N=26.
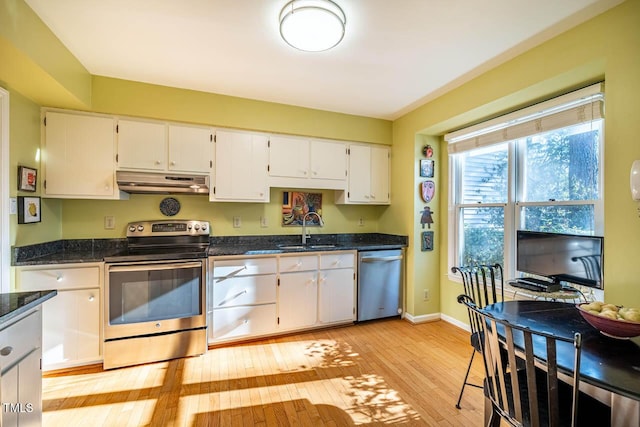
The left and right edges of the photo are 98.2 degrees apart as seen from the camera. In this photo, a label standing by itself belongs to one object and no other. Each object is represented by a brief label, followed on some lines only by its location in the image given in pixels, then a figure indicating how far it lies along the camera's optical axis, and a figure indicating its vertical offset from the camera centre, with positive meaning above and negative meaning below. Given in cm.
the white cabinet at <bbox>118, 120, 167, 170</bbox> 266 +66
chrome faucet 341 -14
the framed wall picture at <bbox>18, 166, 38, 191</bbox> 220 +28
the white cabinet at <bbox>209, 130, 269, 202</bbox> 297 +51
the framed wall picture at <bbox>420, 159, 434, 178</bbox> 337 +57
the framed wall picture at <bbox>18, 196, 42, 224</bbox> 221 +2
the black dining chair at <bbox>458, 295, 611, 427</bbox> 99 -70
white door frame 203 +16
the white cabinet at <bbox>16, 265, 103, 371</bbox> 218 -81
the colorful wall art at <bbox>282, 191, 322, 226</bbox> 353 +9
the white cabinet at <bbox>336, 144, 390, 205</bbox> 356 +50
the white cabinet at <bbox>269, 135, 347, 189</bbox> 321 +62
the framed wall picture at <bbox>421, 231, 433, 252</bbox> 340 -33
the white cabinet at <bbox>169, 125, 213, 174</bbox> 281 +67
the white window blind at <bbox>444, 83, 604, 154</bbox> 197 +82
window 211 +35
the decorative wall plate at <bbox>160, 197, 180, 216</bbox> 301 +8
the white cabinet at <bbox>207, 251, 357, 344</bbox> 271 -84
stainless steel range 233 -81
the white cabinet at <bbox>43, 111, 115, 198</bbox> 249 +53
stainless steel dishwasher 327 -84
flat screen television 185 -31
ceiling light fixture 163 +115
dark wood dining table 97 -58
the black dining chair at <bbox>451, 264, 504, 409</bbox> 179 -75
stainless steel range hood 263 +30
